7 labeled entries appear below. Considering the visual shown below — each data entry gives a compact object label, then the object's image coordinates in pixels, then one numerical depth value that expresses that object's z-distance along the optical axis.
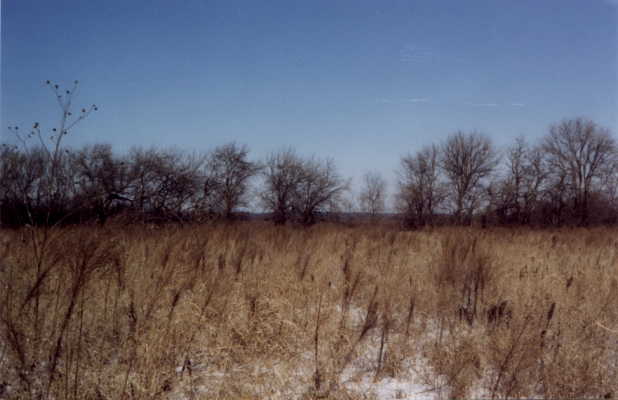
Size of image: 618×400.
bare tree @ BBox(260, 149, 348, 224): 28.09
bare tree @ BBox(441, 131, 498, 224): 30.47
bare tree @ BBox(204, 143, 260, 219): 26.45
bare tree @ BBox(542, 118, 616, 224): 29.33
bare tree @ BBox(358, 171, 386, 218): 30.44
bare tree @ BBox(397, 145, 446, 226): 23.64
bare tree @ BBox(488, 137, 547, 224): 23.34
